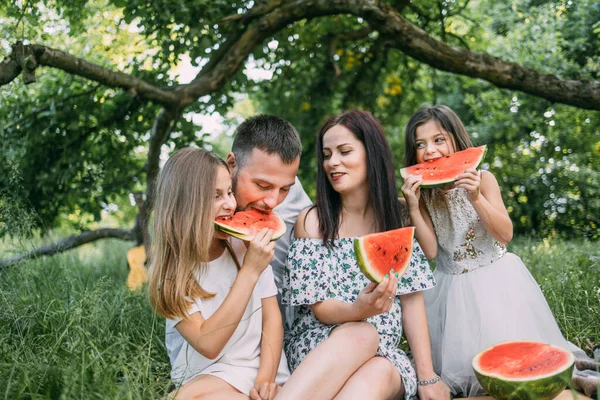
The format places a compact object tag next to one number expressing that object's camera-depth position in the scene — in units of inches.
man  133.3
